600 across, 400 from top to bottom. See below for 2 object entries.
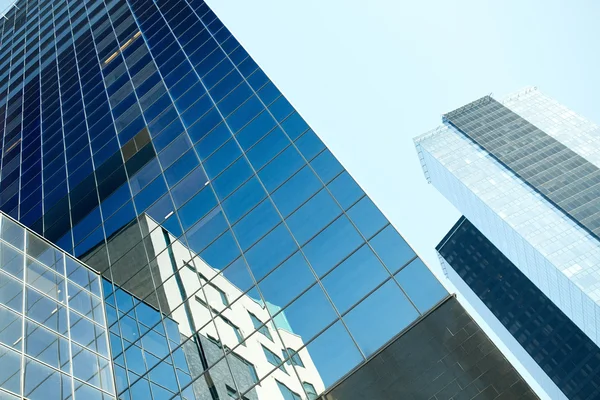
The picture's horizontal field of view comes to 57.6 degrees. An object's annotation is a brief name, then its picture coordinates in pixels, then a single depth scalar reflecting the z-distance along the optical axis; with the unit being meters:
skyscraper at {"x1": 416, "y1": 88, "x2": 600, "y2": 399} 90.06
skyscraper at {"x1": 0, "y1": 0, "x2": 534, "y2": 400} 17.11
